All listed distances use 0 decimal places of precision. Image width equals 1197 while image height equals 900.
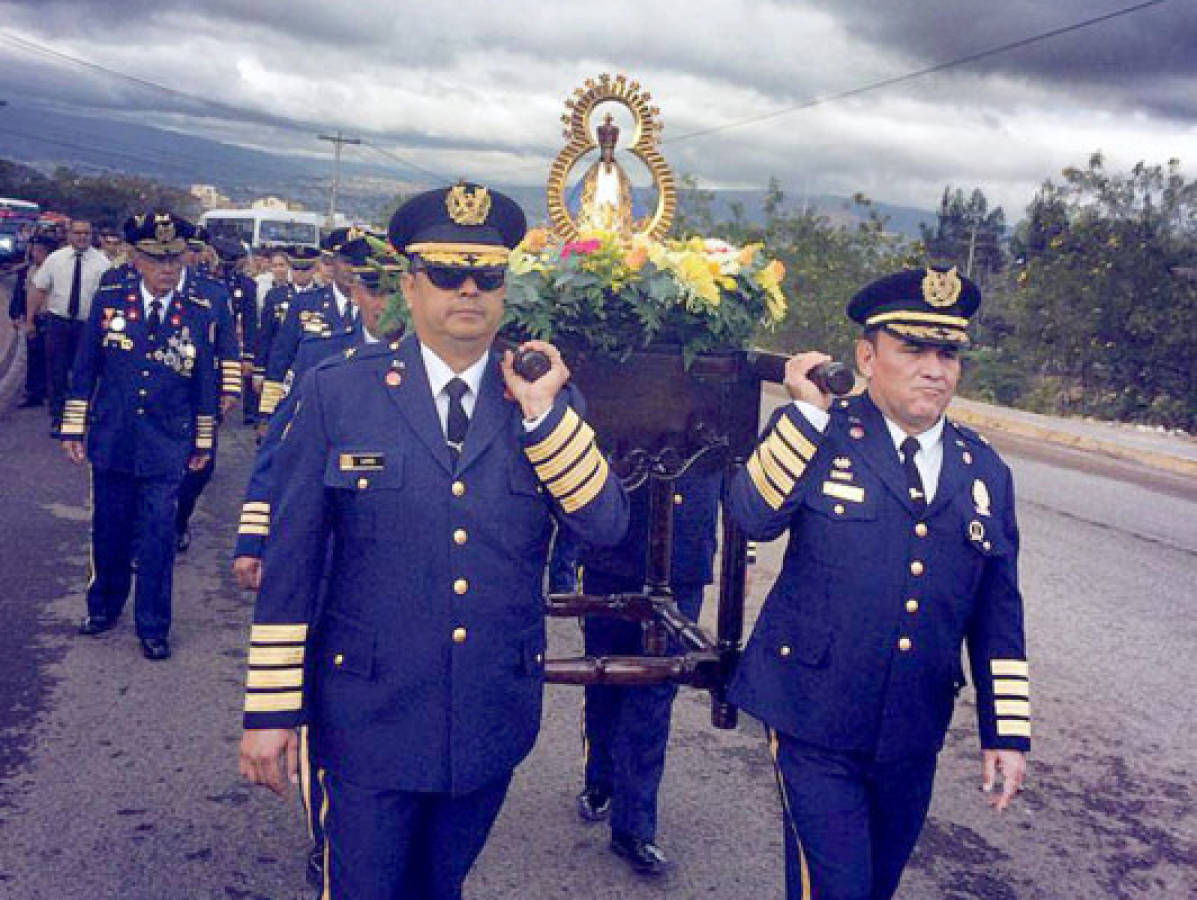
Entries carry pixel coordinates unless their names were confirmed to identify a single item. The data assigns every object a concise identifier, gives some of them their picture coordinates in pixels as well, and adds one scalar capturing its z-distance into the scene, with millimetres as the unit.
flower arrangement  3684
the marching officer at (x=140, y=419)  5848
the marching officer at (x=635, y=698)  3986
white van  40375
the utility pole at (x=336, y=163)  69562
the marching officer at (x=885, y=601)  2912
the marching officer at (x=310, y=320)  7047
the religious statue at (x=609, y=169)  4617
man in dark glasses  2547
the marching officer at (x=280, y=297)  11304
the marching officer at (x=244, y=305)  13527
